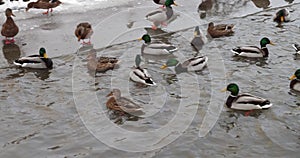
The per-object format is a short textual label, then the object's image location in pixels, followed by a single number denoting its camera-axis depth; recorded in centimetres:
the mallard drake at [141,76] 945
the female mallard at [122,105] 816
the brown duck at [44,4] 1435
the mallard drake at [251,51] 1098
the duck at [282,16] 1339
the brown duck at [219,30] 1237
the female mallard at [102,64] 1011
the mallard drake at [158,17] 1334
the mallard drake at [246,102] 841
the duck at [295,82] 925
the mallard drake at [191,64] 1024
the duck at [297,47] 1108
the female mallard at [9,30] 1174
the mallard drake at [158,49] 1134
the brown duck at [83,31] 1160
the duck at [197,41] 1172
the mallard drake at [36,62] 1025
